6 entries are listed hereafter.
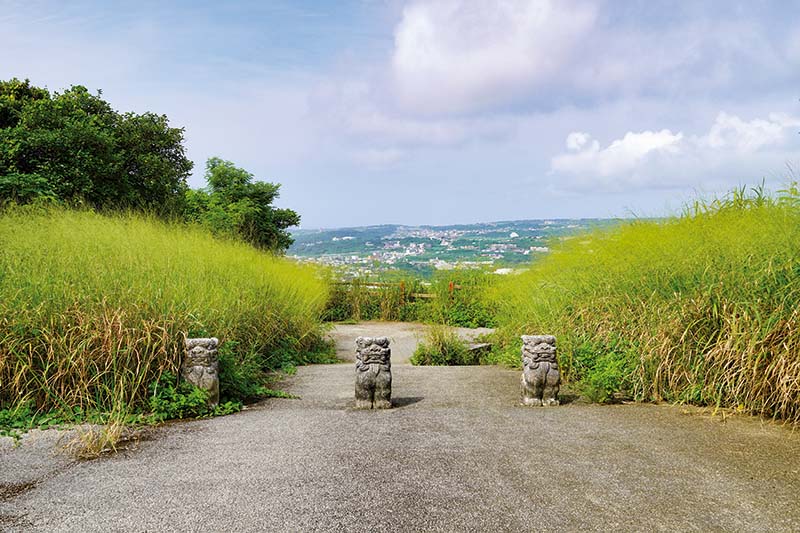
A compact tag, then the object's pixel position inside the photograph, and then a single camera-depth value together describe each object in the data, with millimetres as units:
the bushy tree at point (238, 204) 16594
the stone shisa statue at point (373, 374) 5188
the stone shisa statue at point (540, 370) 5254
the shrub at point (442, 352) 8273
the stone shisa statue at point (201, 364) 5051
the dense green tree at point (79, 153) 10680
